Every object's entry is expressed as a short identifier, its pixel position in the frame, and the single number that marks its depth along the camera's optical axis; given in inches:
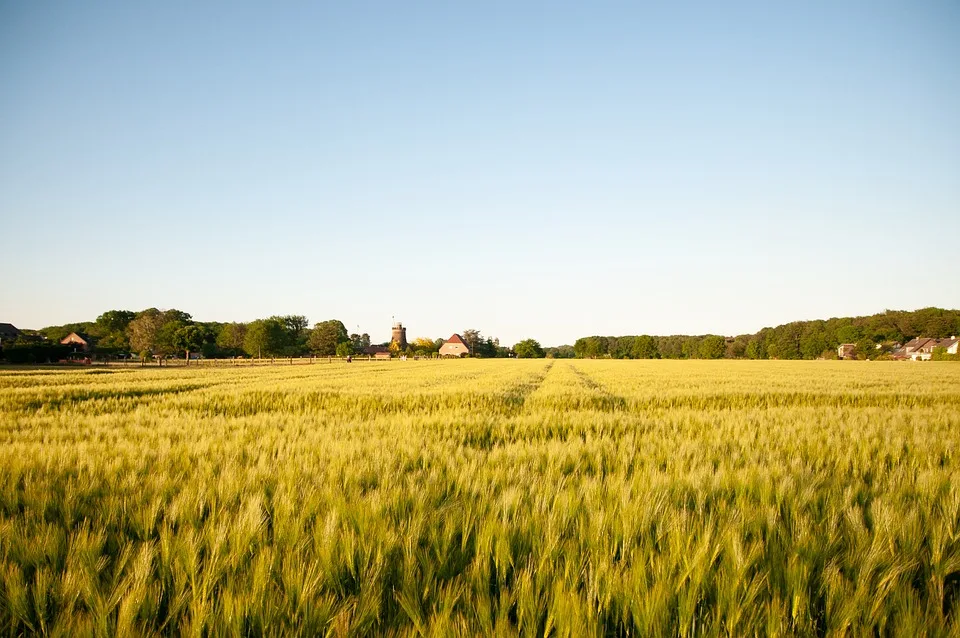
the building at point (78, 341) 3683.6
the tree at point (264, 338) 3282.5
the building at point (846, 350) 3823.8
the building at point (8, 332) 3307.3
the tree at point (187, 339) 2849.4
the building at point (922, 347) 3587.6
